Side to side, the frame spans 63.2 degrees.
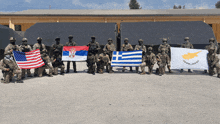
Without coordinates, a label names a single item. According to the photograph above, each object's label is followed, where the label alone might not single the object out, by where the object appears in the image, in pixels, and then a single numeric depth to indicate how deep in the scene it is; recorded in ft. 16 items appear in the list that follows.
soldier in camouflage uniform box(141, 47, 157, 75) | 31.65
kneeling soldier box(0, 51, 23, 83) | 25.25
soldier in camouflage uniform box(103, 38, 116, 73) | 34.06
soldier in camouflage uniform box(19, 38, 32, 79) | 28.69
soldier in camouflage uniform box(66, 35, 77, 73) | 33.42
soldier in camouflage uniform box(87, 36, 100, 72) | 32.81
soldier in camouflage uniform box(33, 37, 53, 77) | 29.91
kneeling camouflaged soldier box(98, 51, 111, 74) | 32.78
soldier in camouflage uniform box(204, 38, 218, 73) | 30.74
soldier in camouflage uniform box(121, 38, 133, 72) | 33.81
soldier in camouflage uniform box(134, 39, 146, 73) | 33.32
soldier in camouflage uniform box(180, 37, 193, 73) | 33.32
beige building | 73.61
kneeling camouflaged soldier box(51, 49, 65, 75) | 31.48
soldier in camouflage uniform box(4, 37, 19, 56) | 26.04
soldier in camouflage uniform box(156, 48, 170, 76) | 30.84
